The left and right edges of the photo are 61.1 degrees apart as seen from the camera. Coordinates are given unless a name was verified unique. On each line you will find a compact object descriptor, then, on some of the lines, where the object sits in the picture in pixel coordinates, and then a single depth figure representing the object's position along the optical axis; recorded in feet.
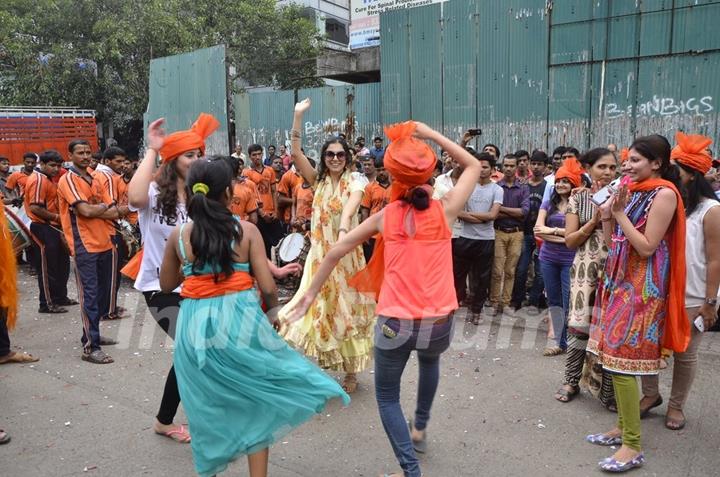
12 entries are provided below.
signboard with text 86.33
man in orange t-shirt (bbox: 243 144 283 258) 31.81
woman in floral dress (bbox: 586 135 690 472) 11.49
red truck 55.11
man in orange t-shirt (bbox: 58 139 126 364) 18.76
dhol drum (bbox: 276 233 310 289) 20.18
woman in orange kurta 10.21
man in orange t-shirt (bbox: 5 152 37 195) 34.24
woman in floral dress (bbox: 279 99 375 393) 15.58
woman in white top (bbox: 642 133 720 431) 12.60
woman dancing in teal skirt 9.89
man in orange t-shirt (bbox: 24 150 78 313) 24.76
